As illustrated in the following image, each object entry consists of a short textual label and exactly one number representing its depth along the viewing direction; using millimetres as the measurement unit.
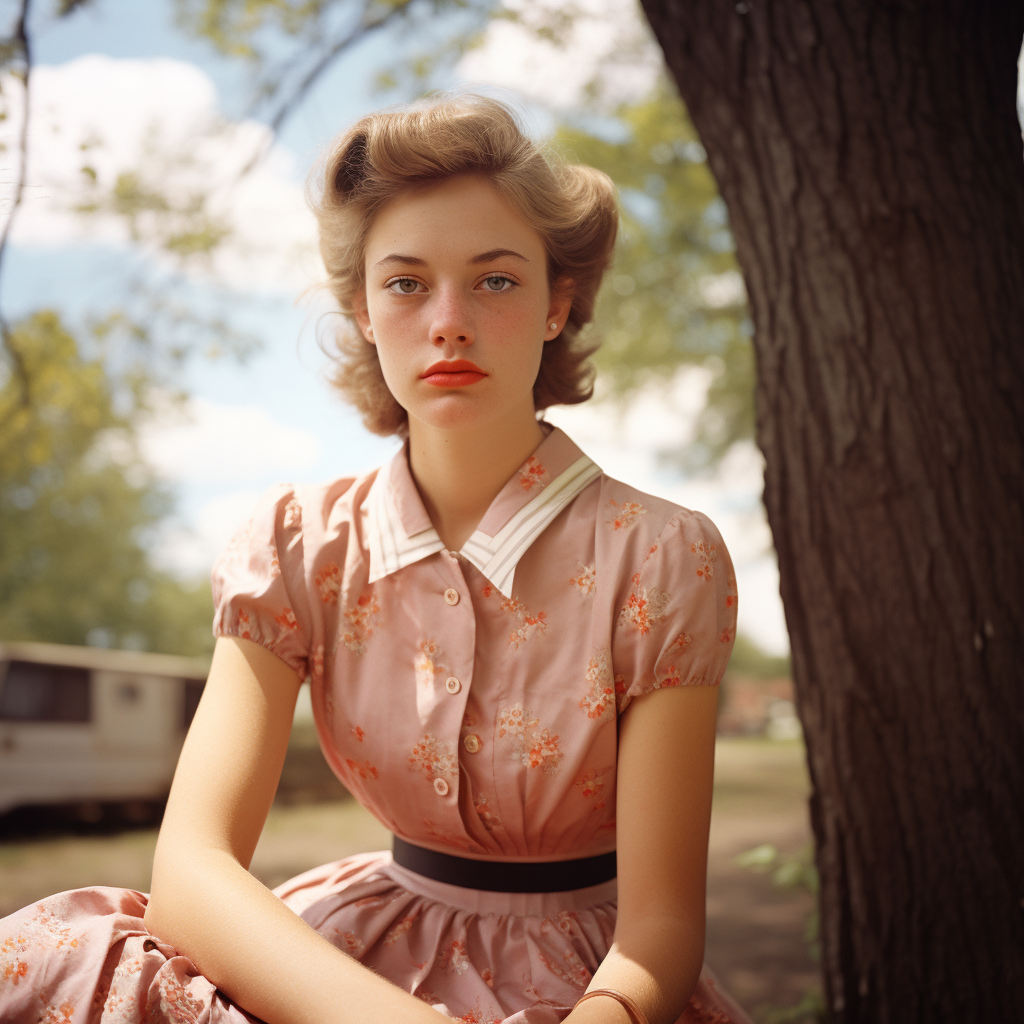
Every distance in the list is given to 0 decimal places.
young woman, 1362
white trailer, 7629
